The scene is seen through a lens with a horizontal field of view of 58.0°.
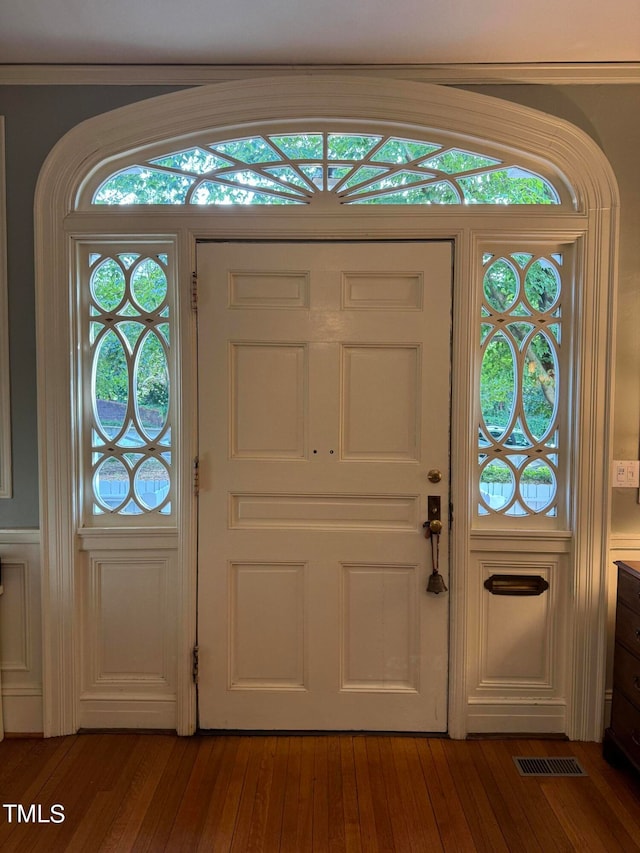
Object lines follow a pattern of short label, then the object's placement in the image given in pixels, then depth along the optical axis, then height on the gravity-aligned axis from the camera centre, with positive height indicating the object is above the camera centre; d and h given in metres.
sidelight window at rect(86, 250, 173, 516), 2.48 +0.07
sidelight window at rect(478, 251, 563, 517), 2.46 +0.08
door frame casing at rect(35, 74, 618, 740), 2.37 +0.59
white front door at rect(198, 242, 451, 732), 2.43 -0.34
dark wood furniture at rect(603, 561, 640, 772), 2.18 -1.08
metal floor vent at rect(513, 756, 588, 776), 2.24 -1.44
